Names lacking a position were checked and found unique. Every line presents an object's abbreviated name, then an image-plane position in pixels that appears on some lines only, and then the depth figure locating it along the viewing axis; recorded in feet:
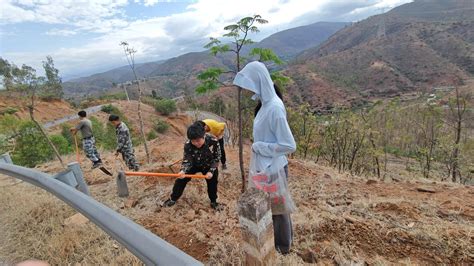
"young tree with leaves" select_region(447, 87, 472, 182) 39.87
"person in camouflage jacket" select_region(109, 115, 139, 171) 18.37
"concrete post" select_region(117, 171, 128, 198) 13.36
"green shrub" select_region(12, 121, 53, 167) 32.39
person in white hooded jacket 7.54
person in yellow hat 16.98
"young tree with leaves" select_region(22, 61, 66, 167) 19.97
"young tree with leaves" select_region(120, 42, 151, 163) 24.20
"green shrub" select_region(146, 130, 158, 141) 73.63
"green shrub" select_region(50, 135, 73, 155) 42.32
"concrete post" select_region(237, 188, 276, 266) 5.77
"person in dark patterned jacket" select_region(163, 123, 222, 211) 11.06
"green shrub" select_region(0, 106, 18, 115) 83.57
